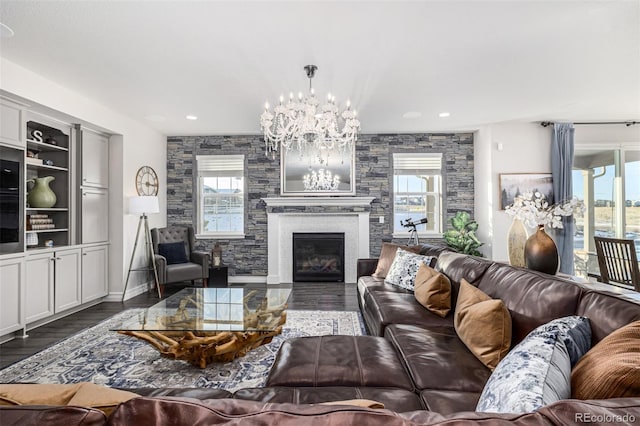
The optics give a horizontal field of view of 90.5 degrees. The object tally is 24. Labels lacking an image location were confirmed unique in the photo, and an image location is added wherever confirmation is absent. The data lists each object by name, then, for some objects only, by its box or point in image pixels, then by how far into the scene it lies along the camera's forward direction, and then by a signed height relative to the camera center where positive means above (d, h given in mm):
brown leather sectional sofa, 538 -576
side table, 5230 -1044
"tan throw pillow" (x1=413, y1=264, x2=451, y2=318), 2392 -628
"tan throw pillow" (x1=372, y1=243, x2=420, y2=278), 3666 -530
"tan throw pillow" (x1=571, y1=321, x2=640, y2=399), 813 -432
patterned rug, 2240 -1187
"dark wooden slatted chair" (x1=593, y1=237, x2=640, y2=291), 2852 -469
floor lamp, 4414 +6
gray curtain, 5023 +677
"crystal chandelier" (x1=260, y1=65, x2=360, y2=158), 2824 +868
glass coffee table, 2244 -825
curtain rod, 5078 +1439
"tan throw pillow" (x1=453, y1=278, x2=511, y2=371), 1539 -604
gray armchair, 4566 -682
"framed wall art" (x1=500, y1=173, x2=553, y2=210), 5109 +441
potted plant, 5121 -373
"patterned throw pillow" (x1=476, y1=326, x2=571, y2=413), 798 -458
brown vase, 2127 -287
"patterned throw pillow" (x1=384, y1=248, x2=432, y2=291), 3109 -573
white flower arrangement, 2326 +10
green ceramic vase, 3568 +215
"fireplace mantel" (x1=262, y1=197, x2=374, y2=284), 5582 -220
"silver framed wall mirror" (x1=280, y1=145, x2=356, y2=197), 5637 +704
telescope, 5109 -178
